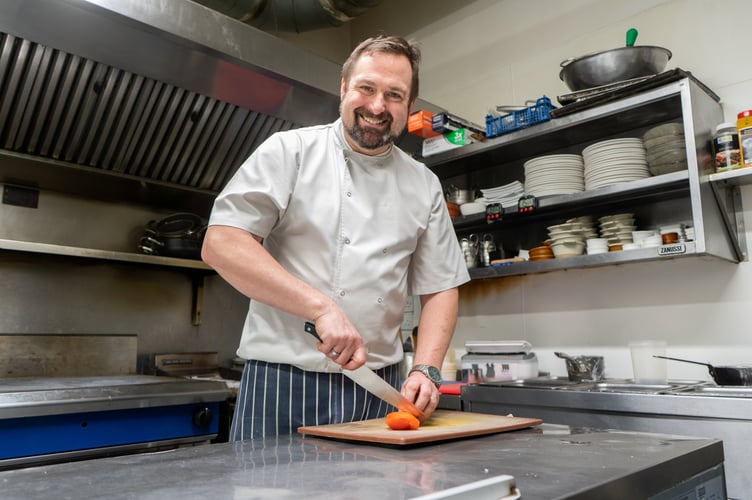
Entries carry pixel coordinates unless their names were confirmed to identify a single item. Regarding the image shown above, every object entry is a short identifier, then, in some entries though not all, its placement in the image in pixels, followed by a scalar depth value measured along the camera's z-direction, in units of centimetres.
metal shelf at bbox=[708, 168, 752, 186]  200
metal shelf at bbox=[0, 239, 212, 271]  232
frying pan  190
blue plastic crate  246
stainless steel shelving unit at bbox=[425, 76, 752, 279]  202
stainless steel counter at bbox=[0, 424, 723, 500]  70
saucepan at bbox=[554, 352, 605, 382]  241
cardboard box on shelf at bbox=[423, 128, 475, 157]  276
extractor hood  206
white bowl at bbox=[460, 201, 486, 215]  273
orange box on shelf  278
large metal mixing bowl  222
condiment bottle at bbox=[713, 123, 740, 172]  205
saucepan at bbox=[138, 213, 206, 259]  282
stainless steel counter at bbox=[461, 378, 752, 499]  163
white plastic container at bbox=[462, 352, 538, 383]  254
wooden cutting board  100
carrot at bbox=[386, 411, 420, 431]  109
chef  126
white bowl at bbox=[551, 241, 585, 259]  238
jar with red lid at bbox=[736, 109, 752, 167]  204
